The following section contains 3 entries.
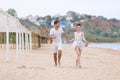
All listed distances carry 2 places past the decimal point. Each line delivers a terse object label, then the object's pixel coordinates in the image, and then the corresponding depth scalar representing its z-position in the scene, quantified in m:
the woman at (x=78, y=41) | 11.95
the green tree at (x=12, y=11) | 83.04
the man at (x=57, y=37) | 11.79
